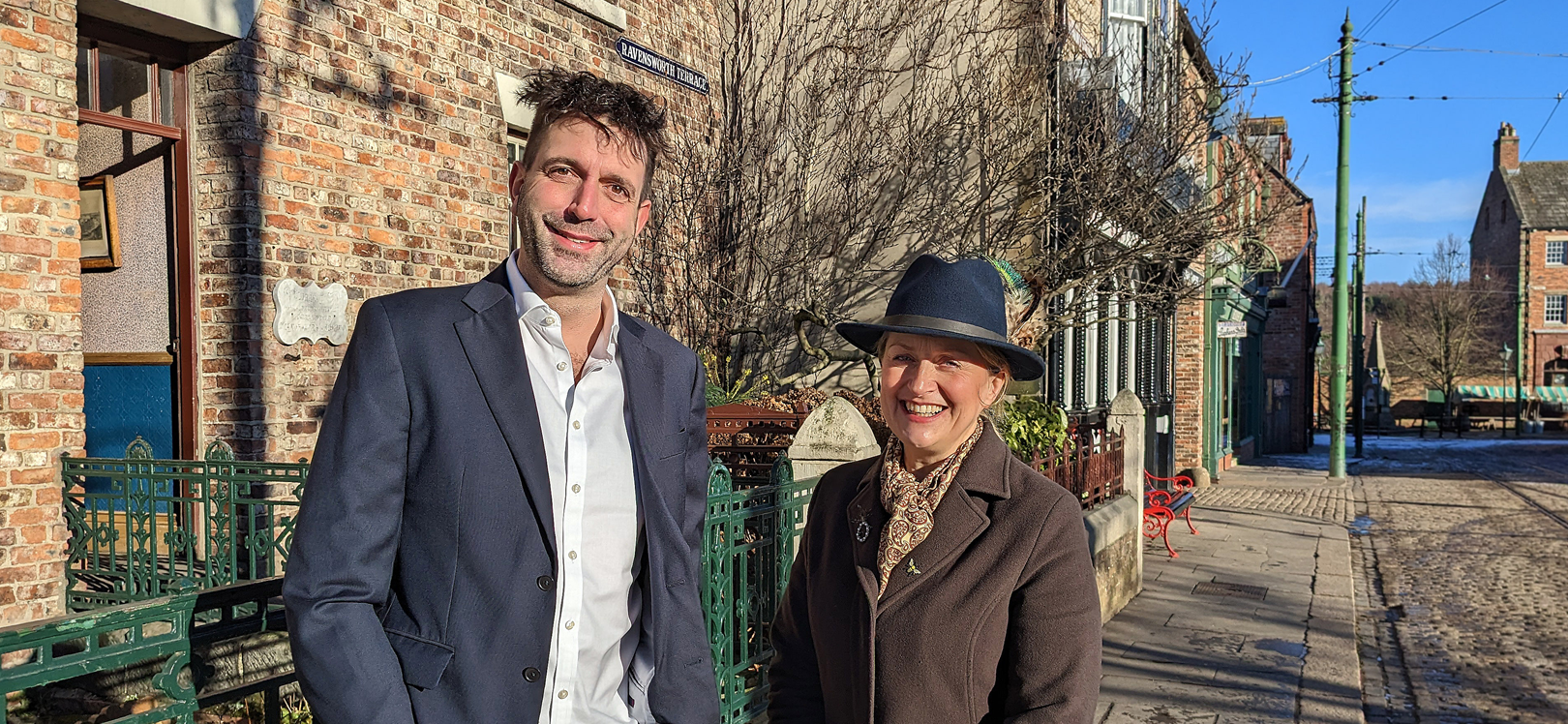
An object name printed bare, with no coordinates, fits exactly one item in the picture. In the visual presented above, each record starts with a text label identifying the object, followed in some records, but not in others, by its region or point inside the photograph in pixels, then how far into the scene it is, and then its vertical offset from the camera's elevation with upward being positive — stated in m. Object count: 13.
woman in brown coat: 2.23 -0.46
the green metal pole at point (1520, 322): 49.44 +0.88
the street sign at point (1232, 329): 18.73 +0.25
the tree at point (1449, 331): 47.94 +0.53
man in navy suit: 1.89 -0.26
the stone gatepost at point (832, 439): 5.18 -0.43
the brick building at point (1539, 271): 50.06 +3.19
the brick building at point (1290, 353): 30.52 -0.27
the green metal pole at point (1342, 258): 19.58 +1.50
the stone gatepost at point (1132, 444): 9.47 -0.84
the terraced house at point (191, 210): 4.88 +0.75
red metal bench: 11.03 -1.69
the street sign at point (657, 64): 7.21 +1.85
